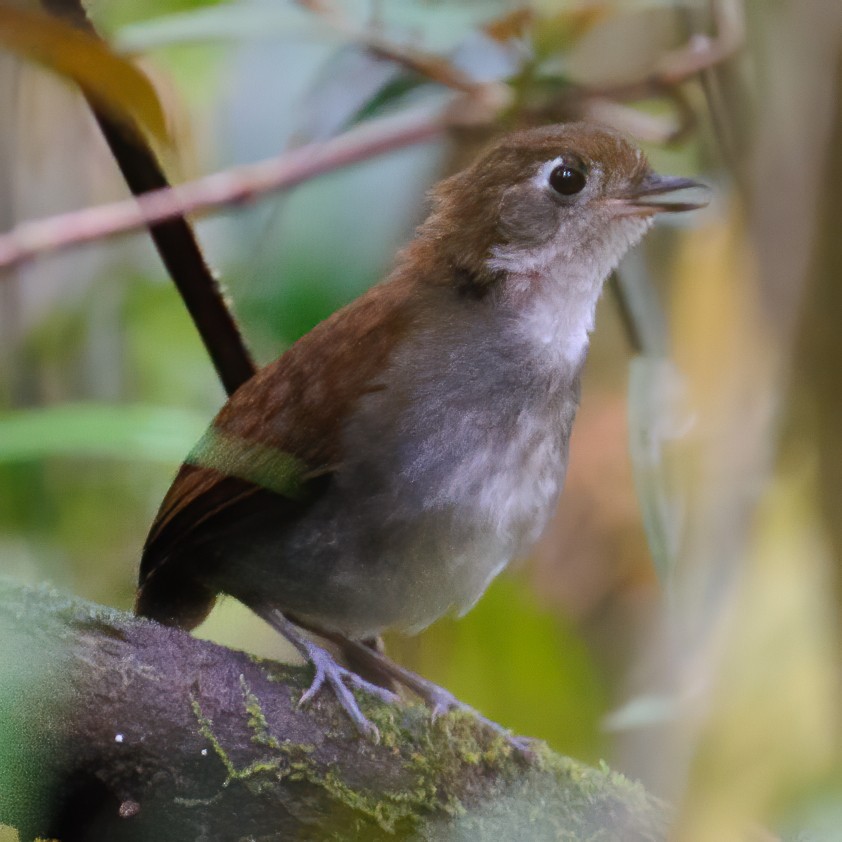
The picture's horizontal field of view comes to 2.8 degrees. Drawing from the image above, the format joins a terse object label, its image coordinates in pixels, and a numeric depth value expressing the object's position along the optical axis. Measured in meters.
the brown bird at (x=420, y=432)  3.22
